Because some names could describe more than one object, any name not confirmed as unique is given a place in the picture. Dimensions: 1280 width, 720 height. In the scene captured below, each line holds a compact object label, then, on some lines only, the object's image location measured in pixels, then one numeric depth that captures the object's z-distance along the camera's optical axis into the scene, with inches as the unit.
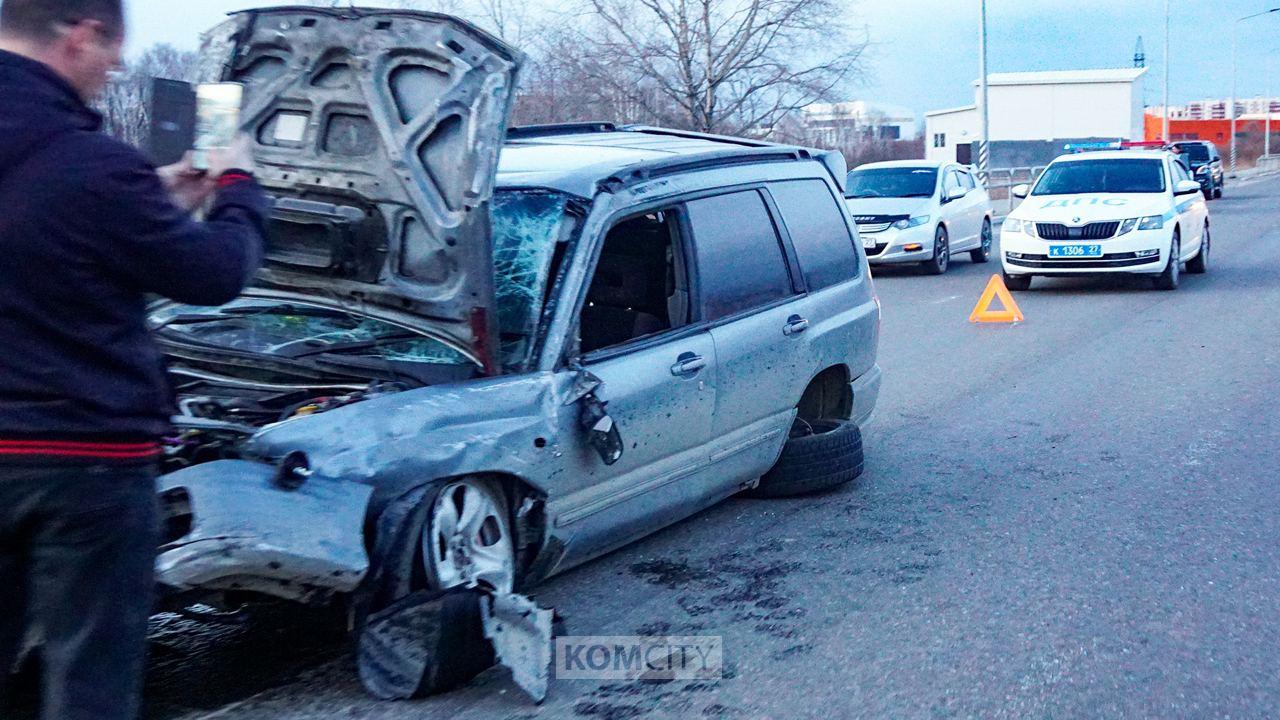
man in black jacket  98.4
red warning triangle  538.0
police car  626.8
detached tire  248.5
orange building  2839.6
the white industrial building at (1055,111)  3068.4
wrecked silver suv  150.6
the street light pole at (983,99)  1357.0
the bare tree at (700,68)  1058.7
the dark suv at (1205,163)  1611.7
